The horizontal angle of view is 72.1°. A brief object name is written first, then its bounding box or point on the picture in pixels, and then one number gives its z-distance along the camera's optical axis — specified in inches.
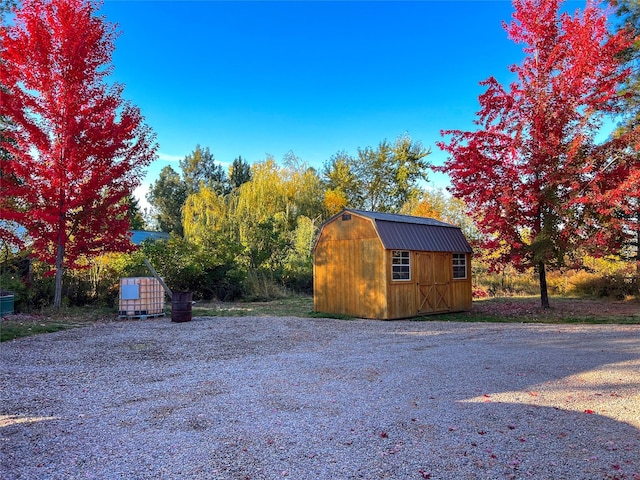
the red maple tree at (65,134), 431.8
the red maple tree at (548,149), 473.1
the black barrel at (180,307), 427.2
